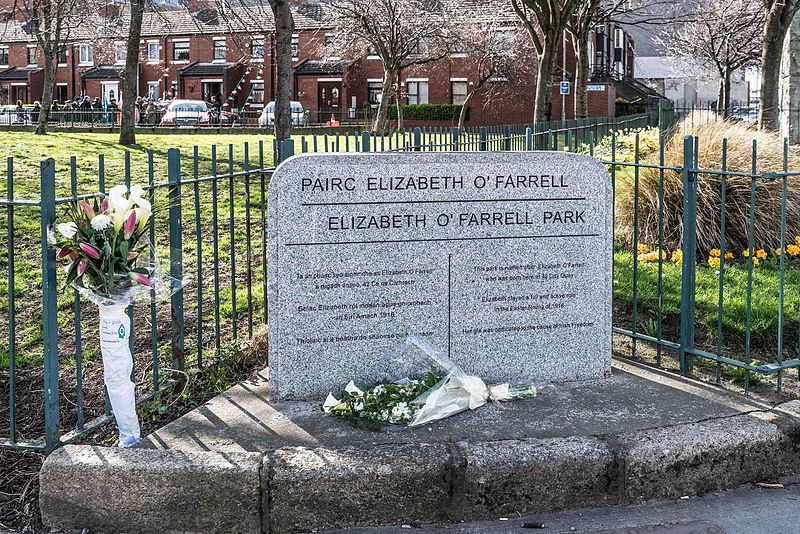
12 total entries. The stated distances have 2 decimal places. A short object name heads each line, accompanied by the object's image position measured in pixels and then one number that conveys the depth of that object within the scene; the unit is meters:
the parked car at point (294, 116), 41.94
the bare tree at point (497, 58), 45.72
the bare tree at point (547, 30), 20.31
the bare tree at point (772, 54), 15.37
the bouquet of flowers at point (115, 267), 4.54
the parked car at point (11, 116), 41.81
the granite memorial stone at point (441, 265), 5.21
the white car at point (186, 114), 43.31
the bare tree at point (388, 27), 35.56
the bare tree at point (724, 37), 38.50
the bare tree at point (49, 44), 24.48
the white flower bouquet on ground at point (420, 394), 4.96
